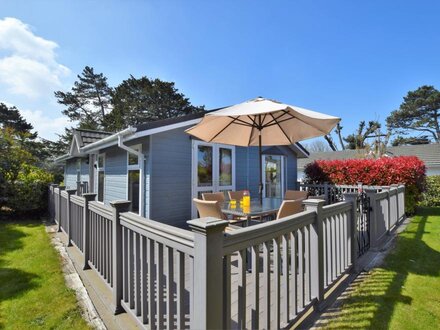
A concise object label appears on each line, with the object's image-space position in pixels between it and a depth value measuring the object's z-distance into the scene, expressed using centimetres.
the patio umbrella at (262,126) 385
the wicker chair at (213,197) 568
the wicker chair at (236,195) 638
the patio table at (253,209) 405
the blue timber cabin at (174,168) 615
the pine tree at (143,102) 2475
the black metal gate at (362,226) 442
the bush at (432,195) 1132
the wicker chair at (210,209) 385
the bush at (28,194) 842
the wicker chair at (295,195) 590
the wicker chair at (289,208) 390
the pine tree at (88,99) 2761
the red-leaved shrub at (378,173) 833
